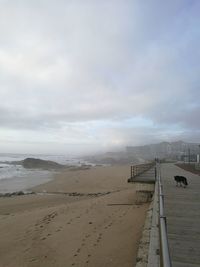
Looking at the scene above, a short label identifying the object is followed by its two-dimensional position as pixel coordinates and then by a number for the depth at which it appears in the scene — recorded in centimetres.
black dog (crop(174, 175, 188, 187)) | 853
